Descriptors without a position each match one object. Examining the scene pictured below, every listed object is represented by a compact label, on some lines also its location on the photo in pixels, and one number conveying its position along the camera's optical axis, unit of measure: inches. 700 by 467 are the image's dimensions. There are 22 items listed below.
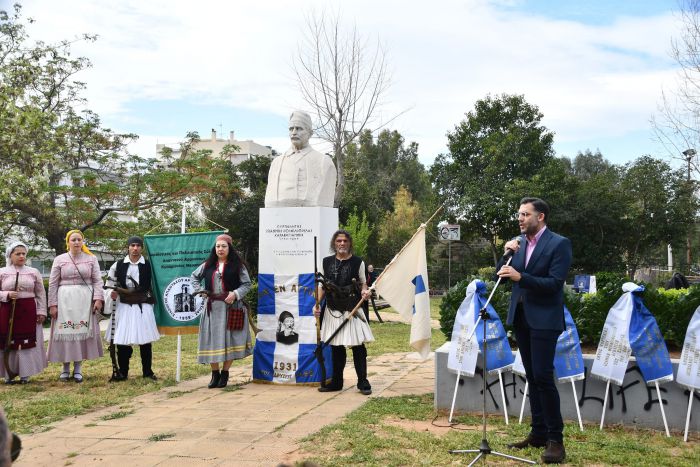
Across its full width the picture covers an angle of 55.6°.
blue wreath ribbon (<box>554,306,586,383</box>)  233.1
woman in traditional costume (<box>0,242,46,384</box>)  329.1
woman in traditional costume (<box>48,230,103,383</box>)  334.3
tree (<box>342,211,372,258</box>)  871.7
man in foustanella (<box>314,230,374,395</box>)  296.0
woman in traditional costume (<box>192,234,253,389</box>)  314.5
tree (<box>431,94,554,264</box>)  1264.8
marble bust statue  325.7
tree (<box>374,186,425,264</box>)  1649.9
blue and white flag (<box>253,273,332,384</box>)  317.7
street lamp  639.8
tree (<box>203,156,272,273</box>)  1278.3
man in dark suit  188.2
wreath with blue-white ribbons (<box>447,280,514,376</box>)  247.8
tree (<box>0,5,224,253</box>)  582.2
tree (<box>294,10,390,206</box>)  846.5
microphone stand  183.2
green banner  334.6
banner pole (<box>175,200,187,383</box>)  335.5
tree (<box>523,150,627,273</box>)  1272.1
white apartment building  2252.0
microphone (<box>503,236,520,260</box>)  196.7
